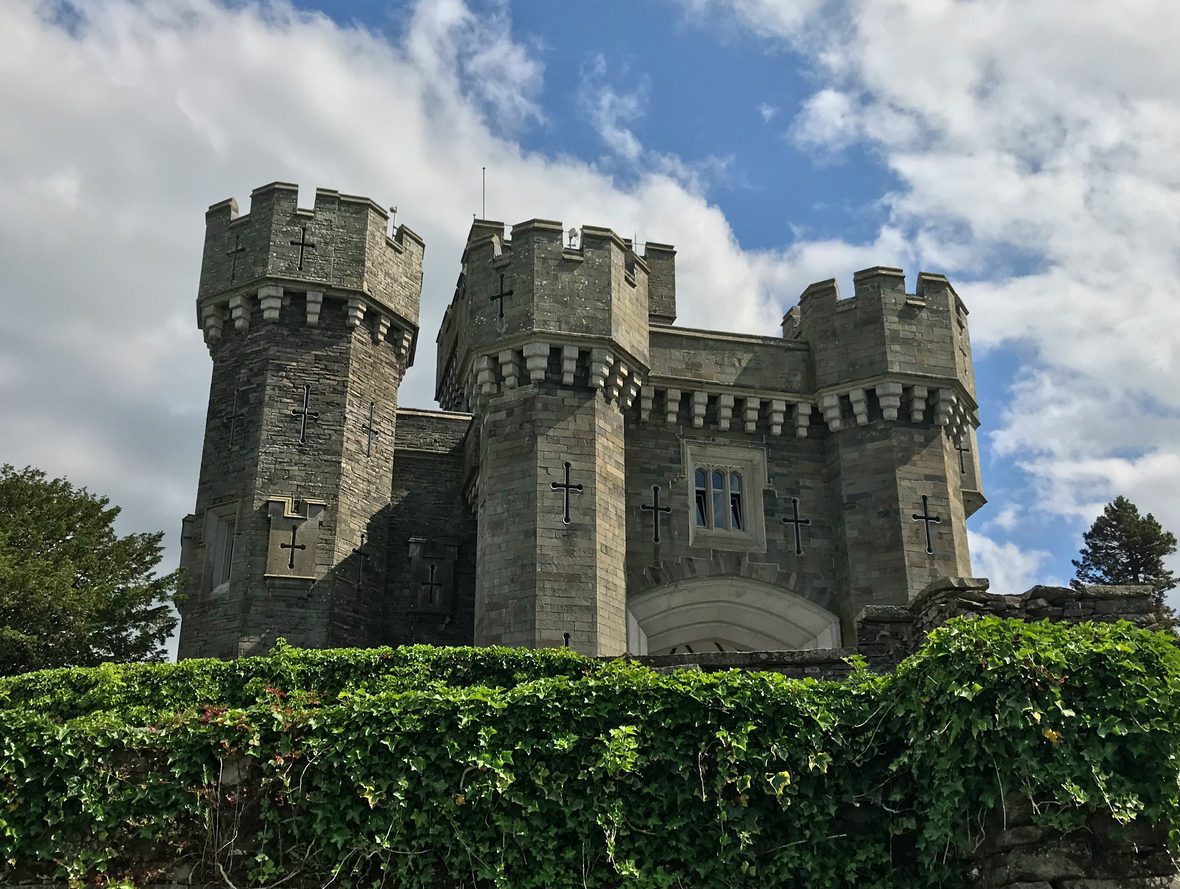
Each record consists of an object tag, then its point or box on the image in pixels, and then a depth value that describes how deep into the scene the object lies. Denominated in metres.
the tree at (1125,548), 38.78
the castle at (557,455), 19.05
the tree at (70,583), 18.36
